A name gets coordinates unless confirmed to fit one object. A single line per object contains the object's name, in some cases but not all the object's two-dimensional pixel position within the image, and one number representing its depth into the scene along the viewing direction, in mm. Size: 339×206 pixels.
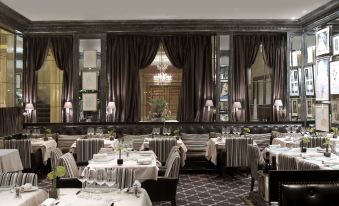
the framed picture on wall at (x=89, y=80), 10750
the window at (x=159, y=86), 12055
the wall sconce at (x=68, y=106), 10742
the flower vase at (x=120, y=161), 5133
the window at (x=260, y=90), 11320
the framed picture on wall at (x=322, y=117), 9086
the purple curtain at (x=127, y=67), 10922
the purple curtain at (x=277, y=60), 11016
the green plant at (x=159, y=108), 10469
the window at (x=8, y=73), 10281
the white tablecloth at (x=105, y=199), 3111
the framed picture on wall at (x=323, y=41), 9109
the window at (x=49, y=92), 12383
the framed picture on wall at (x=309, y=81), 10281
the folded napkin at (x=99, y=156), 5439
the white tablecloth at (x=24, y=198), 3186
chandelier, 11711
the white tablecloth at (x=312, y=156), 5191
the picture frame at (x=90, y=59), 10781
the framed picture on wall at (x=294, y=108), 10883
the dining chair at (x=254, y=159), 6288
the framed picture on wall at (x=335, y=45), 8711
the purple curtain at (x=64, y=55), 11016
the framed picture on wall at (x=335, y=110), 8594
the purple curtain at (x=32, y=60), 10977
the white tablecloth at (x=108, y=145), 8142
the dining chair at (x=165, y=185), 5020
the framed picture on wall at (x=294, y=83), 10859
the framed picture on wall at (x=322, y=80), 9172
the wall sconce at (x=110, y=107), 10625
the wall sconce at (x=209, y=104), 10766
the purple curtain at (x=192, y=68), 10992
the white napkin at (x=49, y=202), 2940
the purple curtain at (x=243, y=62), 10969
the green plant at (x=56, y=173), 3332
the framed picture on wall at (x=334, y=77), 8708
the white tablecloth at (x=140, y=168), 5023
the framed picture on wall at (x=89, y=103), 10766
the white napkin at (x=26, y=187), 3511
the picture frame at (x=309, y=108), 10297
